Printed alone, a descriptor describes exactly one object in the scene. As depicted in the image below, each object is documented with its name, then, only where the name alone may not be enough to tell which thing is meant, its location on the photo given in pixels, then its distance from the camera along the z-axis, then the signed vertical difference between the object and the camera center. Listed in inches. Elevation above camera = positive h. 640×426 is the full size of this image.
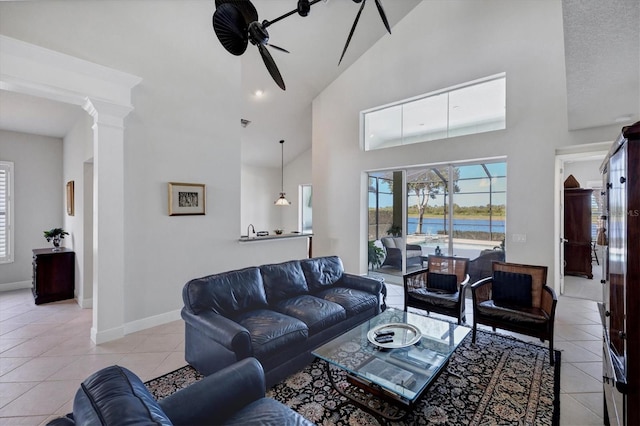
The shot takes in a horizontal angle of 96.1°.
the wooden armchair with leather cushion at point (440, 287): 131.5 -37.3
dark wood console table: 175.8 -38.0
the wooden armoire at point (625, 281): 51.9 -13.1
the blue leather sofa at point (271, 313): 90.0 -38.0
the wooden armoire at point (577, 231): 238.1 -14.0
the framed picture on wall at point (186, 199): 152.0 +8.6
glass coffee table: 75.0 -42.1
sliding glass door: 189.9 +1.1
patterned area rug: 79.9 -56.2
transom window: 185.9 +72.6
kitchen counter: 184.5 -16.0
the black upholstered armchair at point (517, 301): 108.5 -37.5
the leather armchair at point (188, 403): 38.2 -34.5
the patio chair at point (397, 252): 227.3 -30.8
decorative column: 127.6 -2.1
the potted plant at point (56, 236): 190.6 -14.4
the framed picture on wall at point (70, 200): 190.4 +9.7
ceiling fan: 79.5 +54.3
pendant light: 296.7 +50.7
